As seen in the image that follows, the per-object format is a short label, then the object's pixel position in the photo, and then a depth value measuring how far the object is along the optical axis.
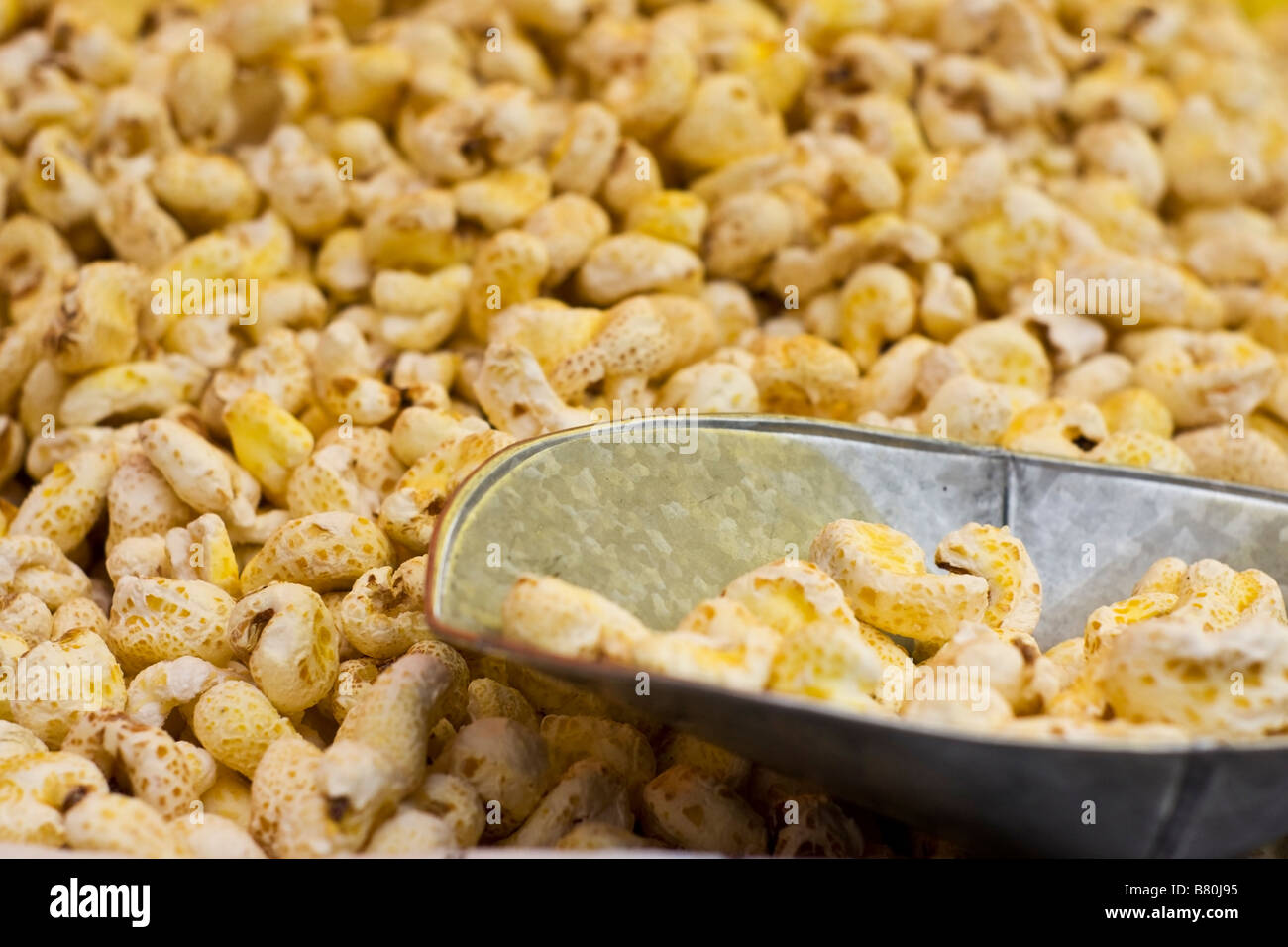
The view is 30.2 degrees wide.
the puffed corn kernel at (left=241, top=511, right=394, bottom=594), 0.28
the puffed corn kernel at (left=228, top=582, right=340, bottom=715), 0.27
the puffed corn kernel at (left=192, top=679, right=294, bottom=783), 0.26
